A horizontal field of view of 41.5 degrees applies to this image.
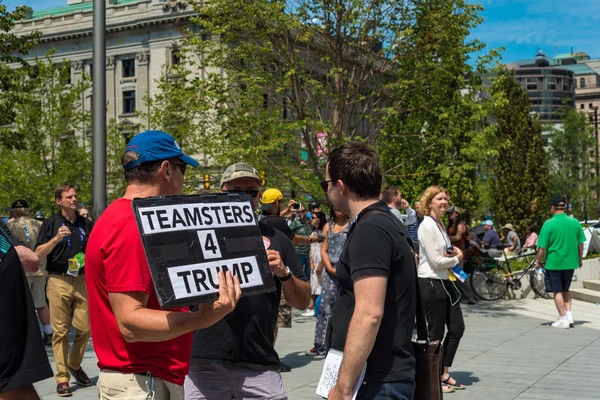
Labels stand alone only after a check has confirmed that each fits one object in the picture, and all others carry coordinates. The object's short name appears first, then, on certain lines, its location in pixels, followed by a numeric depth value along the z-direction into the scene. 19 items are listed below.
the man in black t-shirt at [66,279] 8.05
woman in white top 7.27
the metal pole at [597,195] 76.81
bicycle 16.45
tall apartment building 190.75
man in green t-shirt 12.30
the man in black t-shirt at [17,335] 3.37
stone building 59.00
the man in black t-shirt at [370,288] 3.36
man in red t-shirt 2.88
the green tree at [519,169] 37.44
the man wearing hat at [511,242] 29.27
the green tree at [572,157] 80.62
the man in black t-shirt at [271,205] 6.39
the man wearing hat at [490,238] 22.59
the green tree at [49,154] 38.31
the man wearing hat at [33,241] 11.34
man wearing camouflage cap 4.14
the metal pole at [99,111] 10.38
